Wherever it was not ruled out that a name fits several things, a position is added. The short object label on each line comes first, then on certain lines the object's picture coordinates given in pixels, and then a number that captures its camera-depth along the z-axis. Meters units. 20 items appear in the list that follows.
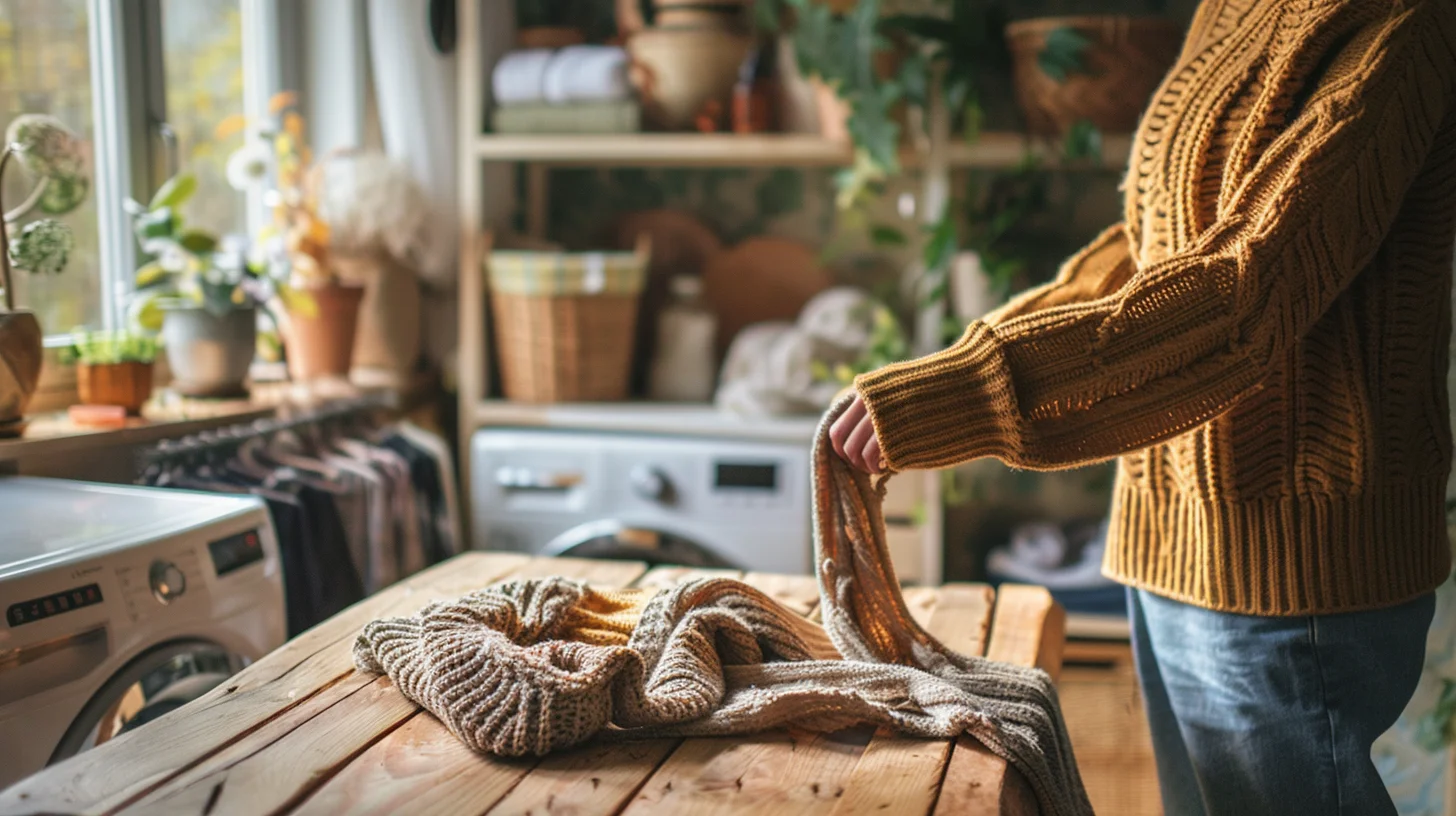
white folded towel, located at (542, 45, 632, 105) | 2.65
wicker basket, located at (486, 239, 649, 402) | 2.62
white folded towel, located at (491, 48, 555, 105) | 2.70
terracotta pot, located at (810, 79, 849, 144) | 2.53
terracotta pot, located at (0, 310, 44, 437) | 1.70
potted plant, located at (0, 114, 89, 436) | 1.71
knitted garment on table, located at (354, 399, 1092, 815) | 1.01
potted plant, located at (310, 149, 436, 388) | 2.56
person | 0.94
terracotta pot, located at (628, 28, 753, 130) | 2.70
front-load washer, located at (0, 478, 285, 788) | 1.28
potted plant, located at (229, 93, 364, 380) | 2.41
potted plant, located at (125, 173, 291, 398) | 2.15
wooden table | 0.90
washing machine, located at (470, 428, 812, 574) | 2.54
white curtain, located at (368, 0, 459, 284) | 2.76
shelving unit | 2.51
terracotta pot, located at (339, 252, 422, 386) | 2.70
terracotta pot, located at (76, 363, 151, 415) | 1.96
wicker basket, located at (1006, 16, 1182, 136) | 2.30
